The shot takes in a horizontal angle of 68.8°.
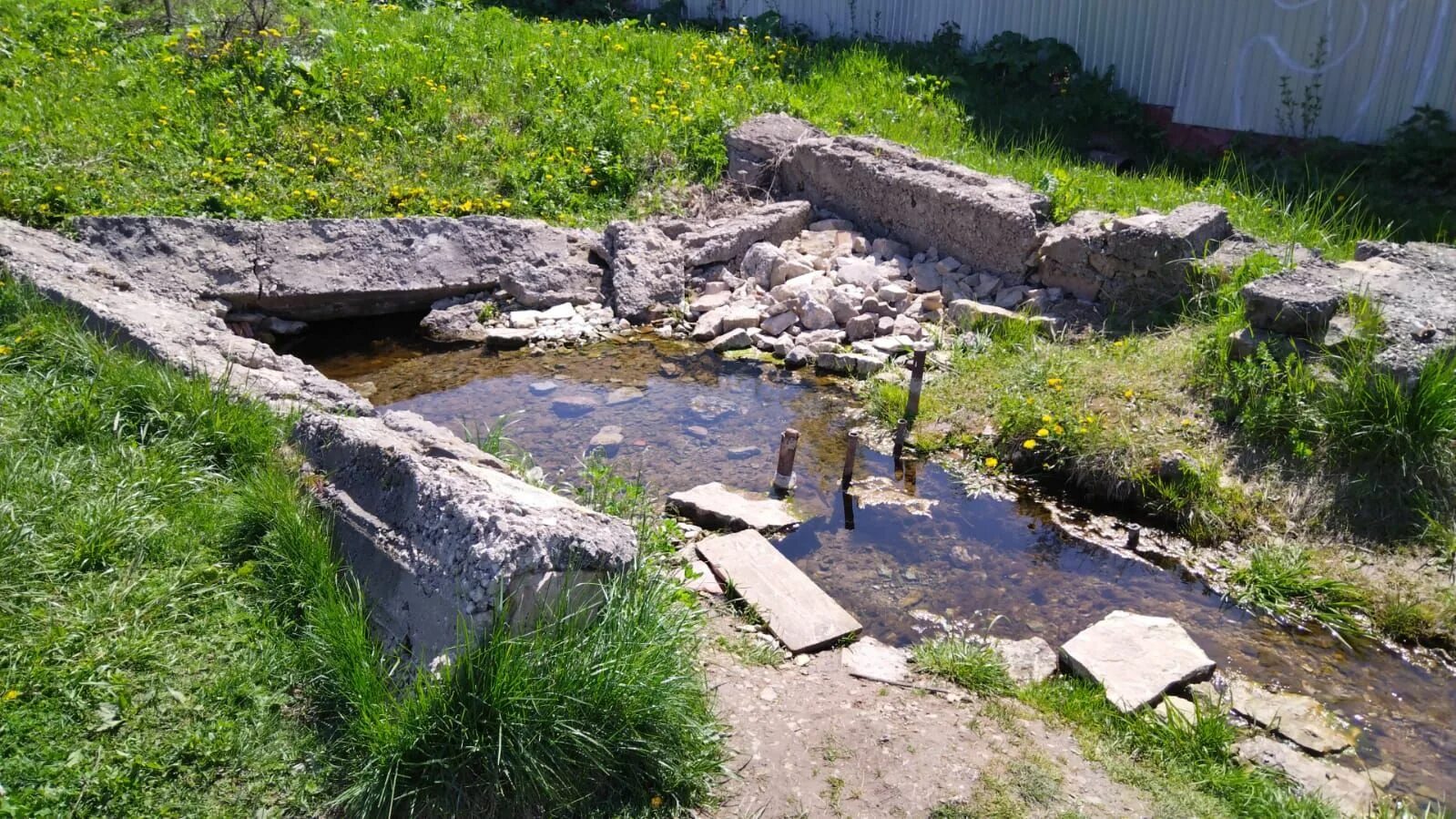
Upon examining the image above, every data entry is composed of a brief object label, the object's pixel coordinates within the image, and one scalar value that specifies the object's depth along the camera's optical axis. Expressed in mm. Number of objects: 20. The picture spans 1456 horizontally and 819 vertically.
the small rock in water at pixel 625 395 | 7059
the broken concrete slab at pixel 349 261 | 7301
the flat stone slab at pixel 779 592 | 4441
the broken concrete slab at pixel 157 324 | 5078
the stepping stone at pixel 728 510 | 5418
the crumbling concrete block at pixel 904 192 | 7930
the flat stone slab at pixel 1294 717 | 4059
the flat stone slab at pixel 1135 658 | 4156
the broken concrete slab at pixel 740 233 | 8727
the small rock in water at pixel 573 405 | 6879
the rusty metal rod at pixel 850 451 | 5898
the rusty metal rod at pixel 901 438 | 6273
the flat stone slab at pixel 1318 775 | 3670
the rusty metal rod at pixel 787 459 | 5766
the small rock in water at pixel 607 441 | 6312
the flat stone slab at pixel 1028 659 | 4340
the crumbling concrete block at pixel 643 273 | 8242
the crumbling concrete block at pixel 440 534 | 3184
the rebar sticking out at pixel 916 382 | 6188
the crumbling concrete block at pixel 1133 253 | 6965
